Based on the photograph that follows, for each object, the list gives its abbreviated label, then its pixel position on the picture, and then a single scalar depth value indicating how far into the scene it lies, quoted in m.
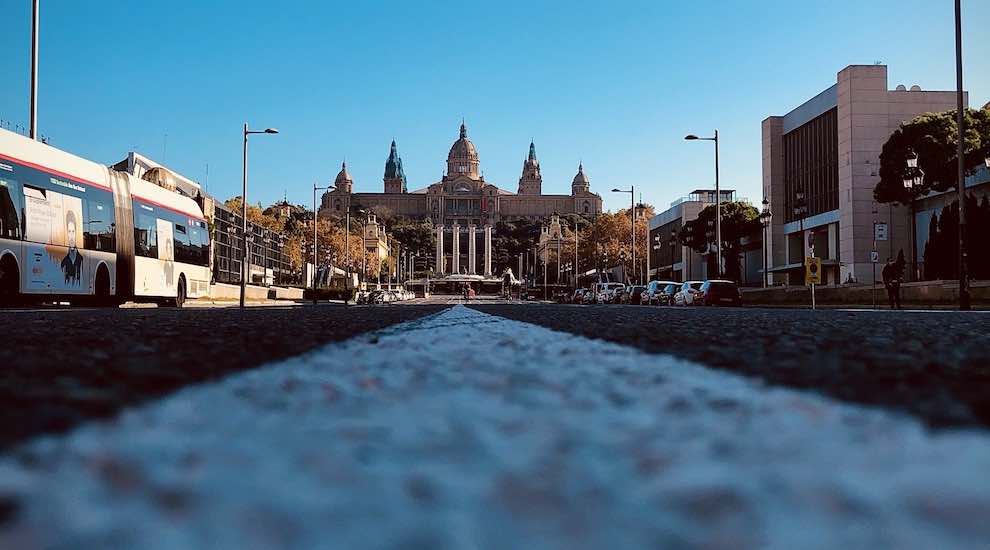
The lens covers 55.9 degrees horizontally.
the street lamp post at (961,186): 26.22
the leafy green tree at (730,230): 79.75
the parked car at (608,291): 63.03
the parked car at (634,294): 54.88
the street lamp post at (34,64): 27.57
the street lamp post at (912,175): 37.94
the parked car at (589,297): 66.69
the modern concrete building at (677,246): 96.00
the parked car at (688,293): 40.39
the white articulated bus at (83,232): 19.14
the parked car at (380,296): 68.69
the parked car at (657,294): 46.69
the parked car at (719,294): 38.38
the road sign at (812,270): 33.78
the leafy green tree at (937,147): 45.03
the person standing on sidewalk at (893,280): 30.03
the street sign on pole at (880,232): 55.53
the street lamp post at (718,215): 52.86
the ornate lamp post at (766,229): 53.16
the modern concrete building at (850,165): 59.94
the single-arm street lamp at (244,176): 50.76
